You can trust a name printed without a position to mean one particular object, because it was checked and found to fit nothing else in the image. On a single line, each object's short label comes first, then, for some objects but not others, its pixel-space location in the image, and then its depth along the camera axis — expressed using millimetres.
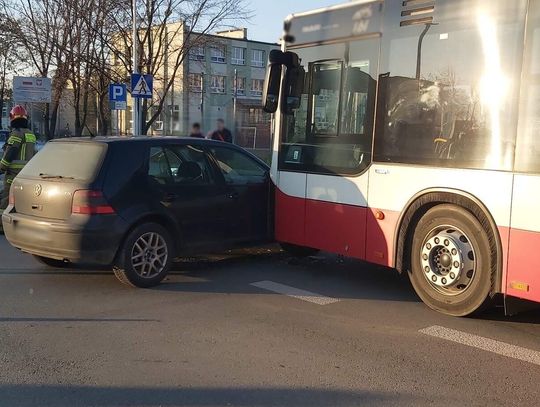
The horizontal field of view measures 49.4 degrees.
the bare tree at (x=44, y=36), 25688
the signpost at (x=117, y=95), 15755
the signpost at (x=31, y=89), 19297
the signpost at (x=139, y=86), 14836
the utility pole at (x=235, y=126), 14411
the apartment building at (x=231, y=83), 15227
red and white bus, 4988
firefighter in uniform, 9344
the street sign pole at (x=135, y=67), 17078
